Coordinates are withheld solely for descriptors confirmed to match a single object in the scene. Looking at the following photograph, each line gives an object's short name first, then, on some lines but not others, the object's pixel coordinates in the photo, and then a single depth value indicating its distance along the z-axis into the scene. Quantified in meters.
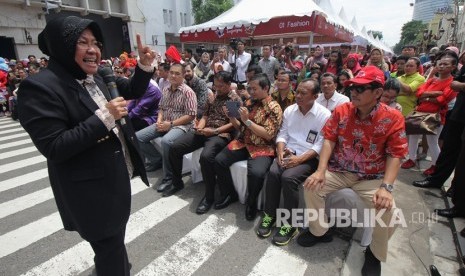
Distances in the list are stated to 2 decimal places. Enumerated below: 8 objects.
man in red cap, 2.21
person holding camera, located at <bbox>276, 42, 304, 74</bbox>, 7.17
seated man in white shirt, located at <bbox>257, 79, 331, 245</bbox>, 2.72
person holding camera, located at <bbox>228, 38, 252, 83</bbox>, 7.32
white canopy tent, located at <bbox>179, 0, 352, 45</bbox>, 7.43
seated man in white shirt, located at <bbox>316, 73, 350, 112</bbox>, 3.63
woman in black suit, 1.27
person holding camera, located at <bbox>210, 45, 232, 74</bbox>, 7.15
